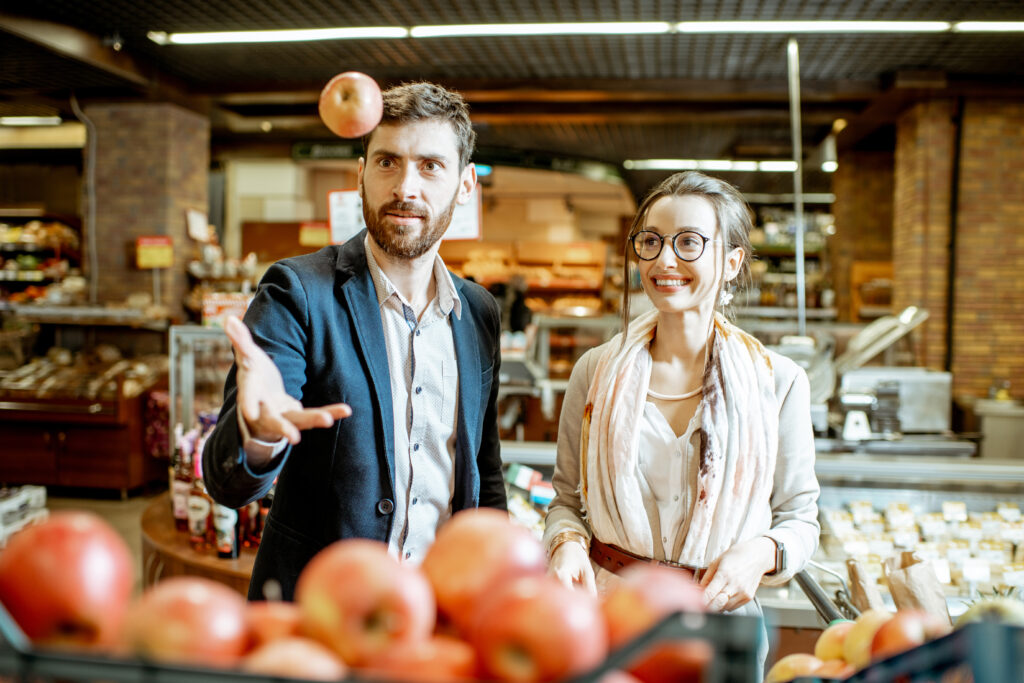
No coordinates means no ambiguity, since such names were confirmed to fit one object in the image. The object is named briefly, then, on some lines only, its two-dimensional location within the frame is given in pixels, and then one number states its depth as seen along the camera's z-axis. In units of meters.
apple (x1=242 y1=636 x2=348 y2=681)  0.44
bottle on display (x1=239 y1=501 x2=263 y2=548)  2.69
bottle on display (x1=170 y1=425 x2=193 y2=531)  2.80
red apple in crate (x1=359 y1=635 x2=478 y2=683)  0.45
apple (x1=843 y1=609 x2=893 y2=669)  0.70
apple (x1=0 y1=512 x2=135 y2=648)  0.47
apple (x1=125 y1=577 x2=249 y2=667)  0.46
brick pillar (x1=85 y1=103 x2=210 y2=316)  7.11
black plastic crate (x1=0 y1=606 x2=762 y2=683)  0.41
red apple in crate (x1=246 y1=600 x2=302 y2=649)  0.50
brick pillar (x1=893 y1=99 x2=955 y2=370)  6.82
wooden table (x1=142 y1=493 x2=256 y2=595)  2.53
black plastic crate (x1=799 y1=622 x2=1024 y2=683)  0.46
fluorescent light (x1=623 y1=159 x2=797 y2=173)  10.75
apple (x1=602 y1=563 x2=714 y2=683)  0.52
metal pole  4.42
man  1.32
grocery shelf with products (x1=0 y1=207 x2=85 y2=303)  7.84
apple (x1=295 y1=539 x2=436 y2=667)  0.49
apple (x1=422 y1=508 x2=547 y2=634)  0.57
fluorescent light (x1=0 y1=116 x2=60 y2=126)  8.78
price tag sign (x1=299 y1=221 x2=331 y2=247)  8.14
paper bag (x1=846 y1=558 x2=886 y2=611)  1.56
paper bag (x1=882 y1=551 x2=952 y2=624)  1.30
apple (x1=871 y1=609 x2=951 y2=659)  0.64
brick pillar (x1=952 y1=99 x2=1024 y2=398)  6.71
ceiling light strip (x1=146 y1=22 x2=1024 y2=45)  5.40
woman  1.45
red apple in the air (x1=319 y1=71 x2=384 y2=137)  1.16
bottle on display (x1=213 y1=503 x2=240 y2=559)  2.59
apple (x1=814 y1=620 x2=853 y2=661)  0.78
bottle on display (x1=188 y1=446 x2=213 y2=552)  2.70
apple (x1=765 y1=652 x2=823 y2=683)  0.74
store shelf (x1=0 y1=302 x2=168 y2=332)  6.36
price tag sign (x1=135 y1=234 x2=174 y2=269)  6.87
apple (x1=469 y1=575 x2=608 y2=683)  0.45
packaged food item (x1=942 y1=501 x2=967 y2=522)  2.70
